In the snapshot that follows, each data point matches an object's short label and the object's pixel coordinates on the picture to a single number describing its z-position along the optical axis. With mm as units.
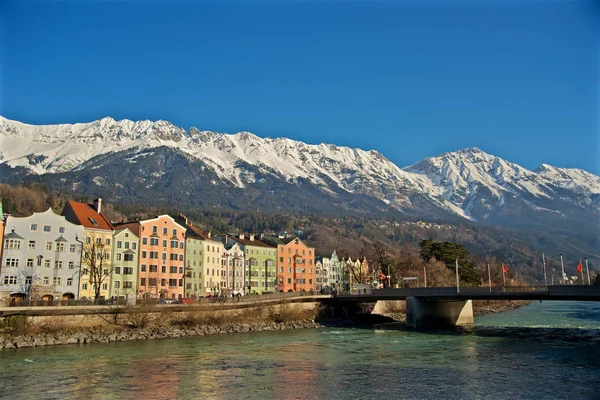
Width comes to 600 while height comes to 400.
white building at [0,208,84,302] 80812
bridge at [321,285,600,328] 77938
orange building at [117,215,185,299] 99812
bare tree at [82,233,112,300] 87812
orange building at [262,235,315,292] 142250
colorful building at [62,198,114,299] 88625
